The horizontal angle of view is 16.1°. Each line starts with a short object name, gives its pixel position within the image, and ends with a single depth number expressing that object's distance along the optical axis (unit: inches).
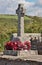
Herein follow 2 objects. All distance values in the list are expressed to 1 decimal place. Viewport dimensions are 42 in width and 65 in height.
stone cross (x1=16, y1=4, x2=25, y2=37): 423.4
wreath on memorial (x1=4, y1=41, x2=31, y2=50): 281.3
